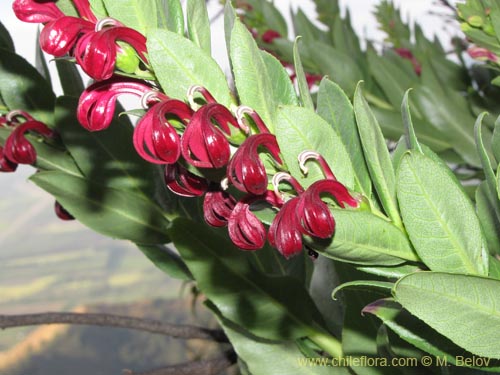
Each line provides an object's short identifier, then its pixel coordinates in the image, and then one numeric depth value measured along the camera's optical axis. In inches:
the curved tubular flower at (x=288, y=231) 12.6
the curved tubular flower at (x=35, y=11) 13.9
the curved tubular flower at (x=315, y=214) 12.2
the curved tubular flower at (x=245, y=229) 13.2
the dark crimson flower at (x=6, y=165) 21.0
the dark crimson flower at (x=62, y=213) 25.2
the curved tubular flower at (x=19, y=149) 20.4
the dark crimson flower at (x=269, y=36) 48.9
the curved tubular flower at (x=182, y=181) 14.0
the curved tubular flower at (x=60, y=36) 12.8
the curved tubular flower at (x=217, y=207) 14.1
